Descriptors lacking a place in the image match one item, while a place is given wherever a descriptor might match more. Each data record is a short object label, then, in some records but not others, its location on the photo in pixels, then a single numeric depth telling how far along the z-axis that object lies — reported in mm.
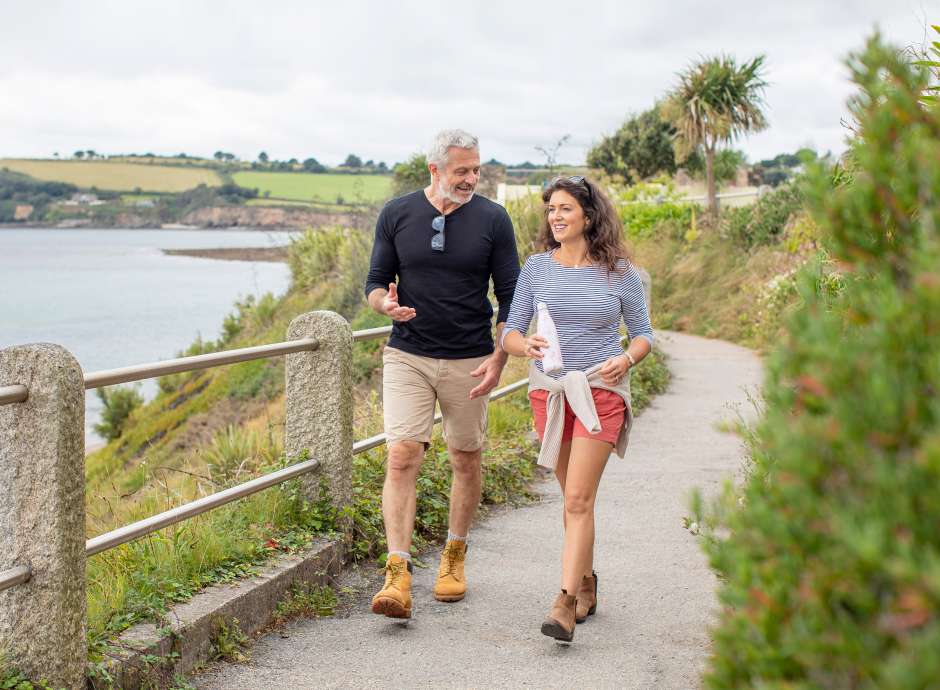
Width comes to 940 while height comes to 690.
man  5363
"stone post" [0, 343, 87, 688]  3783
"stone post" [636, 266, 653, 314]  13136
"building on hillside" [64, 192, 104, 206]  107250
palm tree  33525
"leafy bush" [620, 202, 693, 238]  27156
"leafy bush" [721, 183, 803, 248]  24703
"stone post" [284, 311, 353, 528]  5785
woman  4855
